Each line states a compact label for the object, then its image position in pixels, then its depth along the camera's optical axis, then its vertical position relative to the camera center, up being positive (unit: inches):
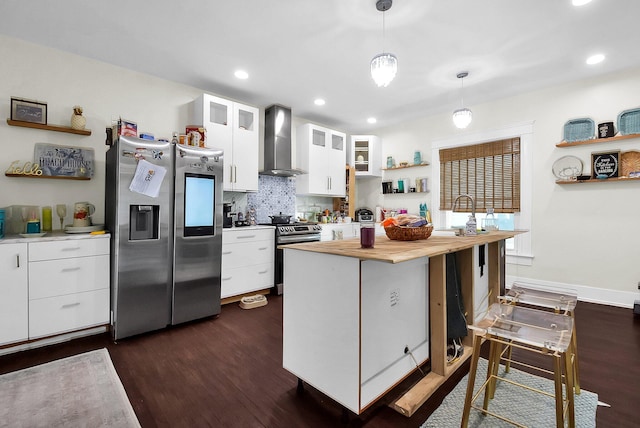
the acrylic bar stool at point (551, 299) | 66.3 -20.1
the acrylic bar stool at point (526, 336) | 48.4 -21.3
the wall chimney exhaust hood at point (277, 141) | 173.2 +43.9
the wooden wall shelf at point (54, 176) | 105.9 +14.2
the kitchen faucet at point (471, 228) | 98.3 -4.6
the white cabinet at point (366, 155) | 219.5 +45.0
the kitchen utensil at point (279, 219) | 166.4 -2.8
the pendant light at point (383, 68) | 85.4 +43.0
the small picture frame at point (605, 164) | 132.7 +23.4
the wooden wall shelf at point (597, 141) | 129.1 +34.4
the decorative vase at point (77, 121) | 115.6 +36.6
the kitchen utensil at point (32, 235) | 95.7 -7.0
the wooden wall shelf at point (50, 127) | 105.9 +32.7
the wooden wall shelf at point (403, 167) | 196.5 +33.9
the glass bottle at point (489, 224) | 112.9 -3.9
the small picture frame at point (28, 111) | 107.0 +38.4
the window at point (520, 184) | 156.9 +16.6
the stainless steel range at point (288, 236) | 156.7 -12.2
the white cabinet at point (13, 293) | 88.5 -24.6
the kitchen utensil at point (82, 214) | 109.1 -0.1
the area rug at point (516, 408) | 61.2 -43.3
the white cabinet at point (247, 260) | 138.0 -22.8
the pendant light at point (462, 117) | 127.8 +42.6
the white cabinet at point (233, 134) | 144.9 +41.5
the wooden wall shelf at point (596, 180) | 128.8 +16.0
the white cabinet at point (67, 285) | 93.9 -24.3
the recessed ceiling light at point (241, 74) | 135.4 +65.6
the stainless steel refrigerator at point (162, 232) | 101.9 -6.8
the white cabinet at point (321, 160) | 189.9 +36.2
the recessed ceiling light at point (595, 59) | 121.2 +65.6
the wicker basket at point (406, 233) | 79.0 -5.0
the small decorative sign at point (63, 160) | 112.6 +21.3
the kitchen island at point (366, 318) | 58.0 -23.3
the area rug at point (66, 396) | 62.7 -43.9
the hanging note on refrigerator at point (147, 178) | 103.7 +12.8
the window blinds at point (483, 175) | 163.2 +23.4
